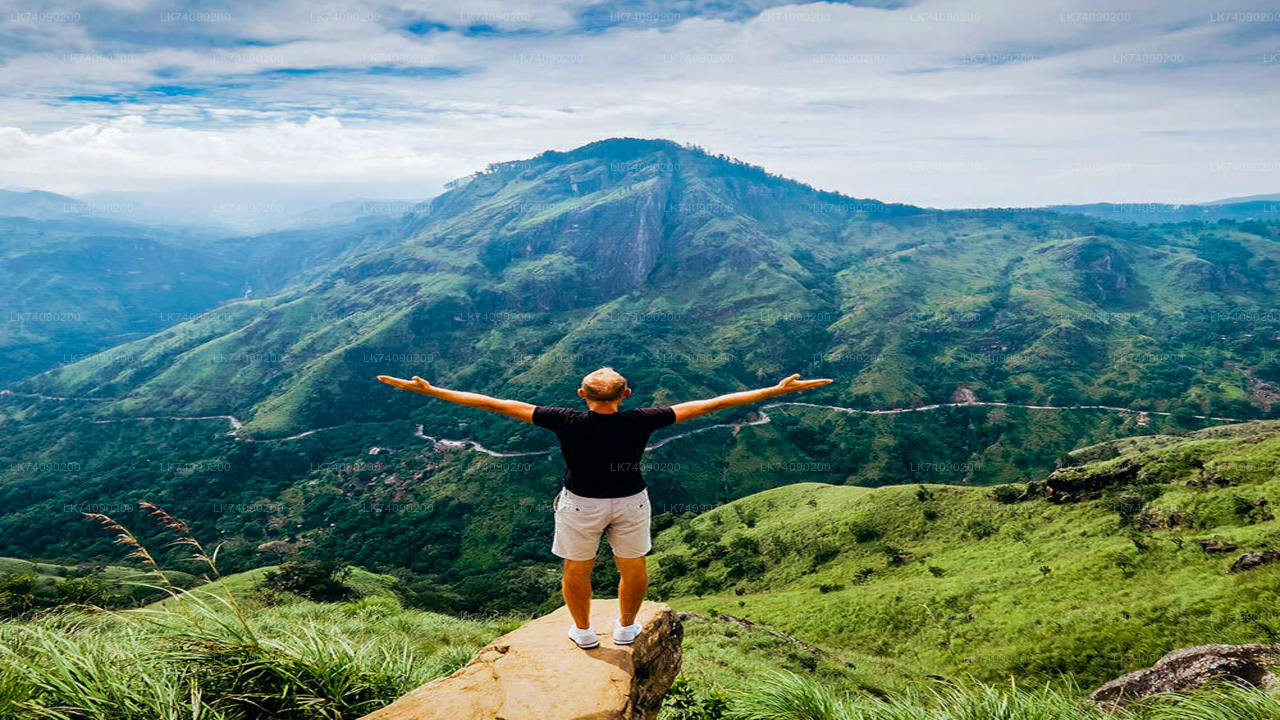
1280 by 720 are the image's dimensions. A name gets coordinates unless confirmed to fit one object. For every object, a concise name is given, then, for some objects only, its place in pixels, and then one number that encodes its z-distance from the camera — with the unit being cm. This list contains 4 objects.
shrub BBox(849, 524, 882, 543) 5375
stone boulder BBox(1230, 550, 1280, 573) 2780
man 675
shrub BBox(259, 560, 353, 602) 3813
